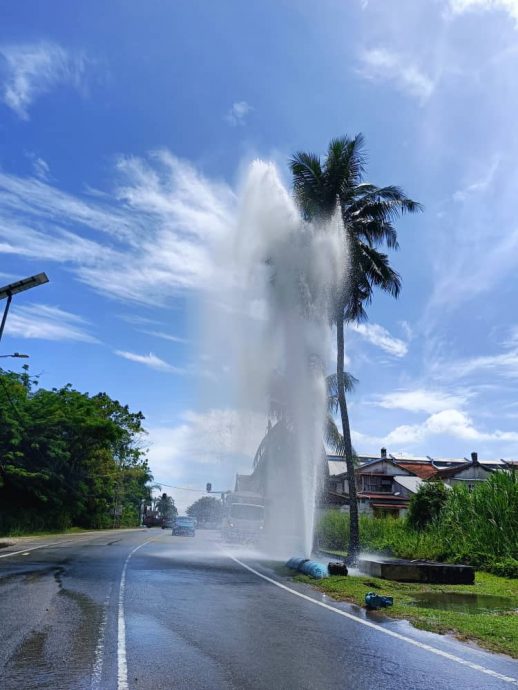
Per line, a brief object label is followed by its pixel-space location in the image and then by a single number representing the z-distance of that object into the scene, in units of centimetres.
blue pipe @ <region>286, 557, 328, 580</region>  1491
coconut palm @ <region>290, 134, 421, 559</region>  2139
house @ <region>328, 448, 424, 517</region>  5178
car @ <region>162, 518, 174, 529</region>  8264
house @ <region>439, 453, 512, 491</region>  5497
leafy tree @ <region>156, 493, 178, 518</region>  14823
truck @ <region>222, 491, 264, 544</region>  3334
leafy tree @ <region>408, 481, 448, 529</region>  2438
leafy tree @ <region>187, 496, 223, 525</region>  14152
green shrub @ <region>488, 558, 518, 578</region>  1647
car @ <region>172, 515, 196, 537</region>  4806
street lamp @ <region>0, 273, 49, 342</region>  2253
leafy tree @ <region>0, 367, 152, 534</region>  3369
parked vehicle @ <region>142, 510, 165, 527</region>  8556
